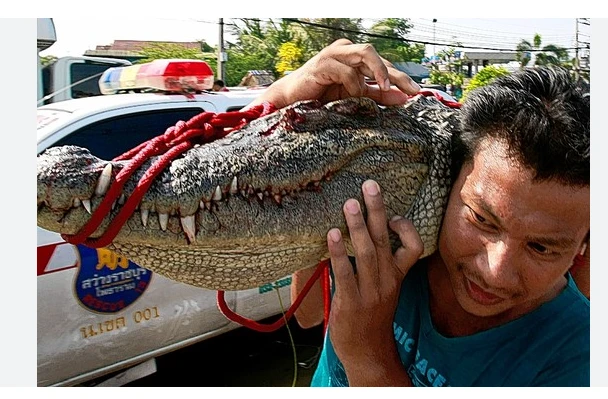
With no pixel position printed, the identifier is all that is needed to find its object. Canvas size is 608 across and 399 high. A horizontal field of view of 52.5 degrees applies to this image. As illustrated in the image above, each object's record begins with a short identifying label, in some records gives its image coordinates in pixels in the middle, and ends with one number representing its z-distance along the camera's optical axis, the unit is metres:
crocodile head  0.68
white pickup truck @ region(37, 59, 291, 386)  1.73
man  0.75
